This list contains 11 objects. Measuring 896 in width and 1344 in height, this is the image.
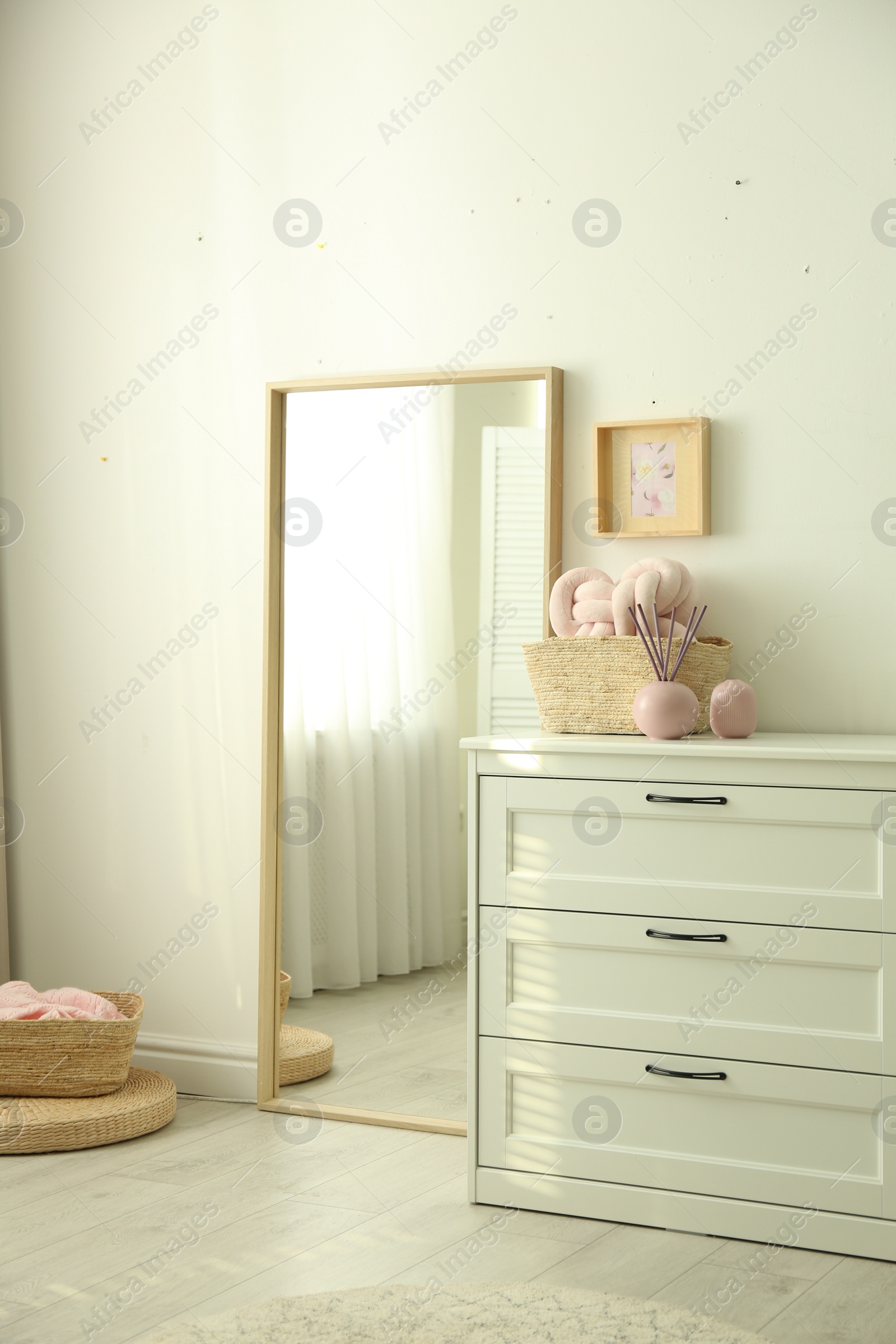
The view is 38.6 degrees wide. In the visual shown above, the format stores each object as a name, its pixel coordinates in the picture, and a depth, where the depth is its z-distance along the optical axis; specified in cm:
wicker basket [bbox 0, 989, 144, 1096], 272
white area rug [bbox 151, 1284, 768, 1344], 181
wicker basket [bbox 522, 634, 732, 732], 236
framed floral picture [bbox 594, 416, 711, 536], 257
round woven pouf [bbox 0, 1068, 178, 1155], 260
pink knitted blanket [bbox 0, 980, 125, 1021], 280
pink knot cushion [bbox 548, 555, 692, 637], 241
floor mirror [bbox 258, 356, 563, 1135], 269
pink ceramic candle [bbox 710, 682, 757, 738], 230
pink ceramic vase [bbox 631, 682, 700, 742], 226
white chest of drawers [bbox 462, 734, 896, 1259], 210
